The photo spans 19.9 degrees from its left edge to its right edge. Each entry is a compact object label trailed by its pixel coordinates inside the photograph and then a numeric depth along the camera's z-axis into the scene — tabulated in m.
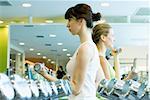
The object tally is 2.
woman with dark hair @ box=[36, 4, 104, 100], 2.97
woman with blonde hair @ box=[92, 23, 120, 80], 4.31
